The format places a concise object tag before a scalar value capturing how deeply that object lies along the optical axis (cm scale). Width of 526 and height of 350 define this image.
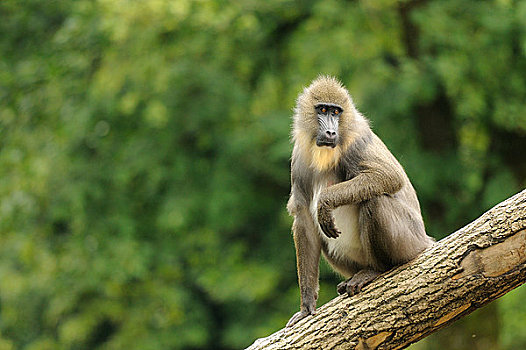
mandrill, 1034
